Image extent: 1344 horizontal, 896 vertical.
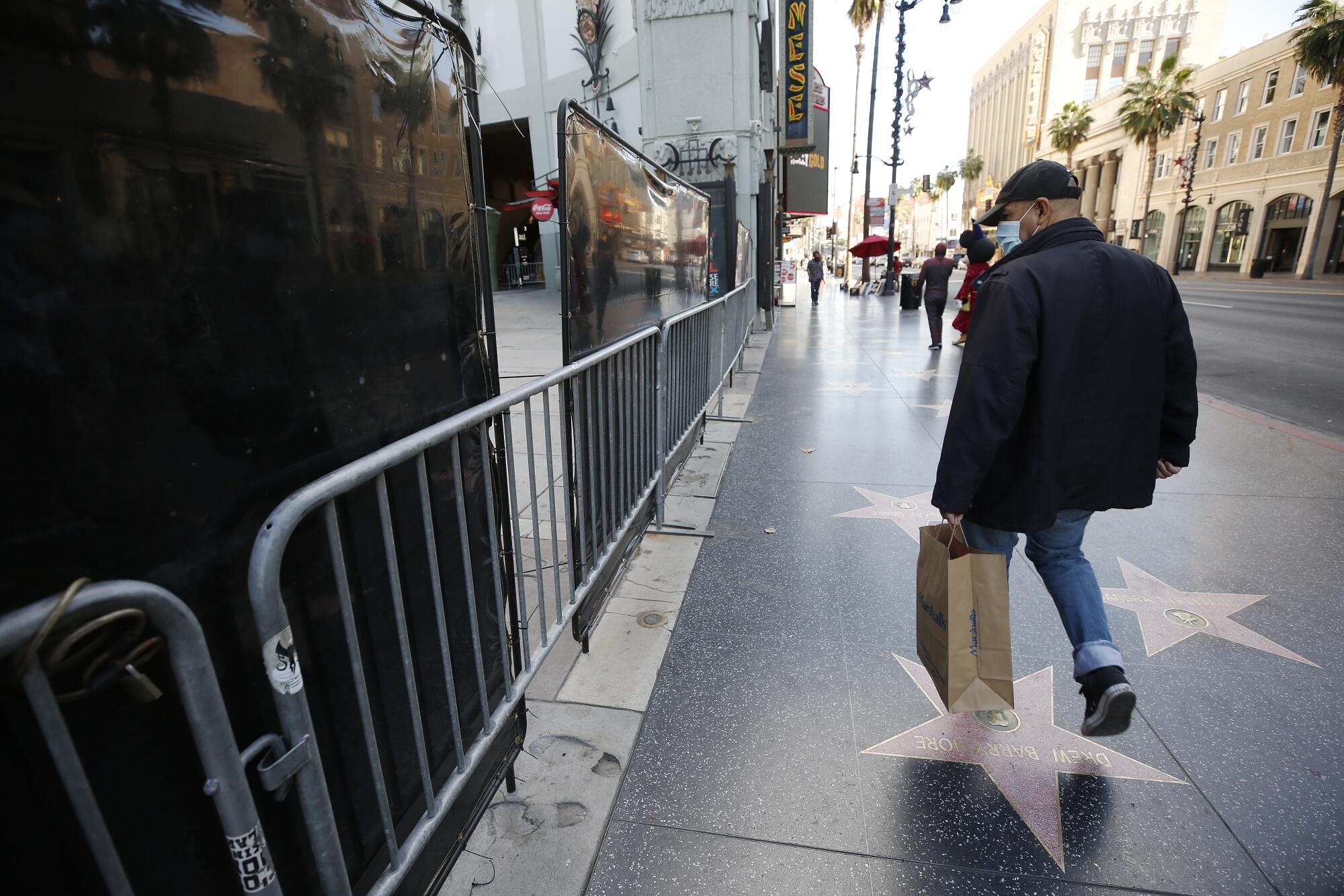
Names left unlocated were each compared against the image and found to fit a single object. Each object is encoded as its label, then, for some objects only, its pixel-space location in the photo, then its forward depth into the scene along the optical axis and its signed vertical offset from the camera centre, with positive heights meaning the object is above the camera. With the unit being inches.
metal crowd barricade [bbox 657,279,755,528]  185.2 -34.7
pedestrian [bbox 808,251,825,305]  984.9 -22.5
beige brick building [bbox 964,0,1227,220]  2719.0 +818.1
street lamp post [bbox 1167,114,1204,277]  1769.2 +205.0
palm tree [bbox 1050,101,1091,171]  2276.1 +405.1
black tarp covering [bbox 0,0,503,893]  38.1 -4.6
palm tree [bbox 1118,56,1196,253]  1809.8 +381.4
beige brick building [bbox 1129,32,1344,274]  1502.2 +185.8
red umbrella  991.6 +11.0
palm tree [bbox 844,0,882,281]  1572.3 +560.5
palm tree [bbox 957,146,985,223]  3868.1 +461.8
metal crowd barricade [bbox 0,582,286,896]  33.3 -24.8
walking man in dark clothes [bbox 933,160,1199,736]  94.0 -20.4
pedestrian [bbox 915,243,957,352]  491.5 -24.1
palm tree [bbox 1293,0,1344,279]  1228.5 +359.1
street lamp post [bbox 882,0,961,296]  798.0 +178.5
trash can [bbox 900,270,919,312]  832.9 -46.6
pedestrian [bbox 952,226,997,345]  272.1 -5.2
